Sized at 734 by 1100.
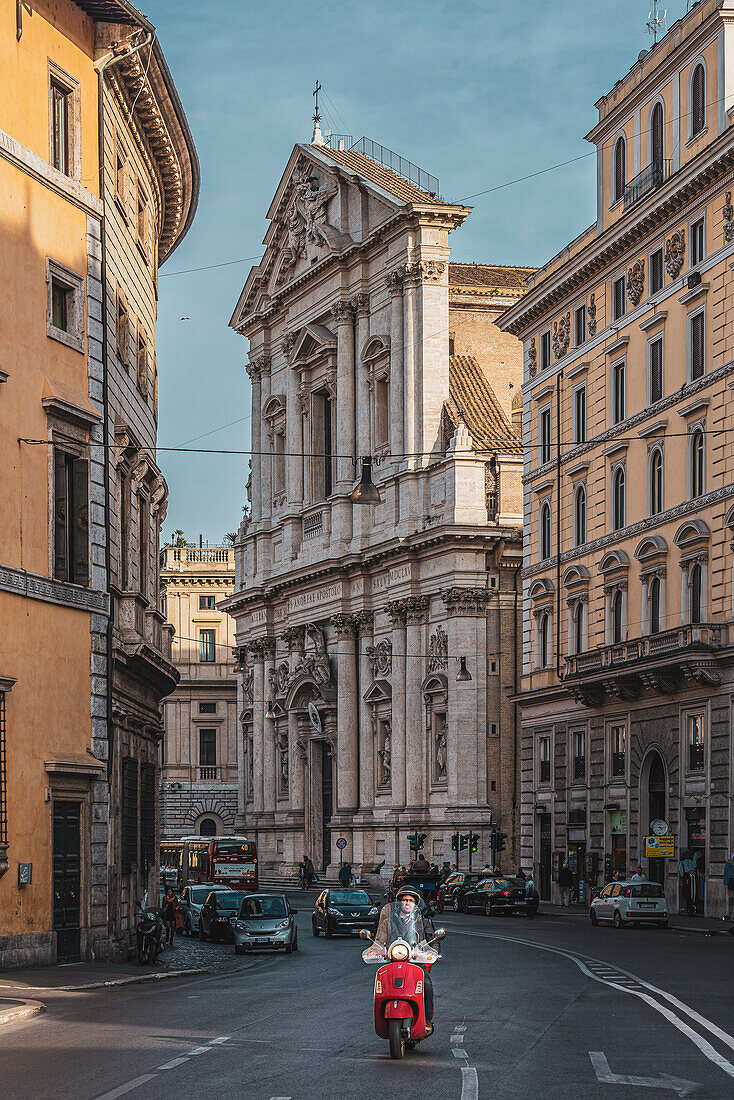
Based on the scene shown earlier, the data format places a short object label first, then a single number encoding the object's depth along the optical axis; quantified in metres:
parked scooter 32.19
